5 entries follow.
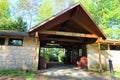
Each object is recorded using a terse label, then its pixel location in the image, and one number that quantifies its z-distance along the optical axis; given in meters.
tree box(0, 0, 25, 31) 11.24
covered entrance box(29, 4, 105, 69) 5.52
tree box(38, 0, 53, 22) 13.95
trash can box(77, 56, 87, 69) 7.19
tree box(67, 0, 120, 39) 11.46
